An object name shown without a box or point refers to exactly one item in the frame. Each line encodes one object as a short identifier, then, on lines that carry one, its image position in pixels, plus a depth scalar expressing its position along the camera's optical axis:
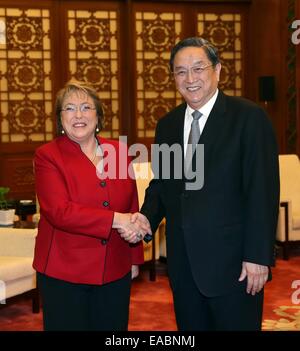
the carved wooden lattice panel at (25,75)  8.53
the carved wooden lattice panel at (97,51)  8.80
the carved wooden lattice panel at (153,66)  9.01
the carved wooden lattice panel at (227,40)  9.25
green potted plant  5.20
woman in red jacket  2.54
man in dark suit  2.39
